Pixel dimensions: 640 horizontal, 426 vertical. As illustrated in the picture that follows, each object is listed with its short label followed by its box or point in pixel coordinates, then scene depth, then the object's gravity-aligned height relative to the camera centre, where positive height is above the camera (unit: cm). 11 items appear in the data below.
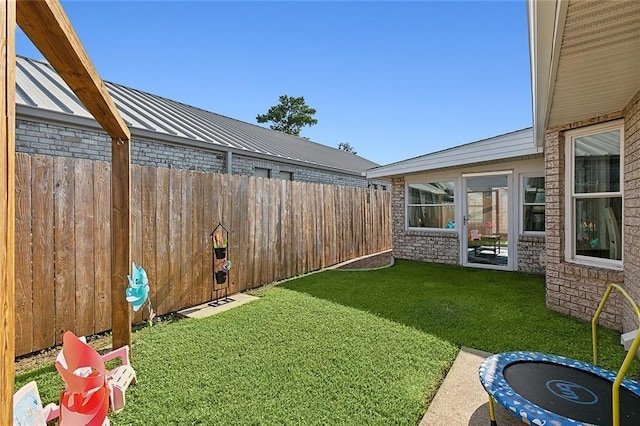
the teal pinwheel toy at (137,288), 303 -72
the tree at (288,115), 3341 +1040
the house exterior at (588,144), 227 +98
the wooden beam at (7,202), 96 +4
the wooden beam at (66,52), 162 +102
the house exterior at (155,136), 527 +171
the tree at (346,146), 5063 +1085
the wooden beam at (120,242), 321 -28
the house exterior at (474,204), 742 +26
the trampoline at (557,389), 188 -122
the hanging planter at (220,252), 514 -61
